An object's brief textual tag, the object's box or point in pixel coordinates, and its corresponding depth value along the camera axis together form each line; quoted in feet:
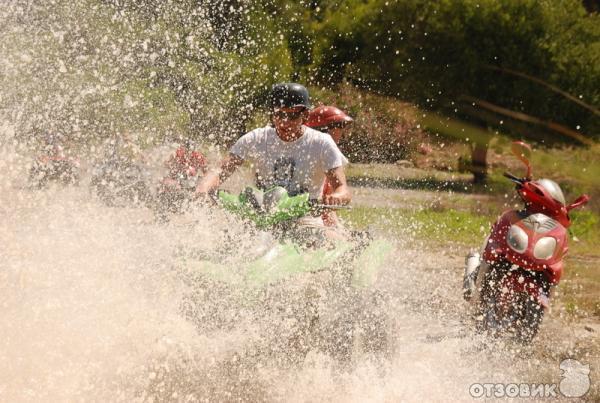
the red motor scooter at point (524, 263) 30.63
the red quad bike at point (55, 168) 91.03
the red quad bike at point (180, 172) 75.31
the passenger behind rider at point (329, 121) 37.93
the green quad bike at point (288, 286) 26.18
